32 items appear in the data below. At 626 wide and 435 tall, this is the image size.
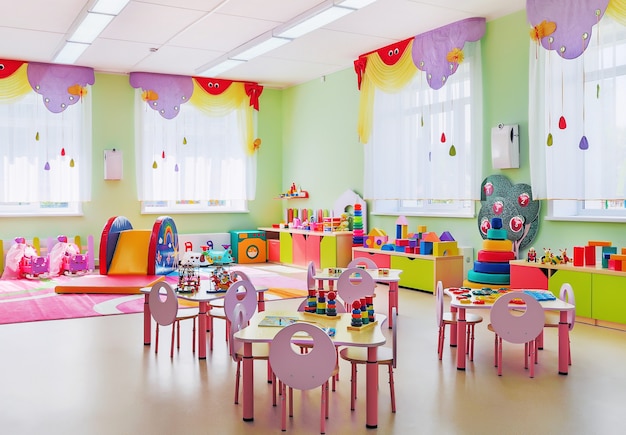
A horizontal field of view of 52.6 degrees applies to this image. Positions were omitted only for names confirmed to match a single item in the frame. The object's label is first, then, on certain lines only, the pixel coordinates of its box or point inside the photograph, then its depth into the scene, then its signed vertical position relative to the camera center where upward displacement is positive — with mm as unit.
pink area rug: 6895 -1089
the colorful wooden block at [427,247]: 8211 -475
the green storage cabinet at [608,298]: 5953 -843
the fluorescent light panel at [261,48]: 8711 +2362
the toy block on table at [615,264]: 5969 -515
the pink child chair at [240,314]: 3998 -724
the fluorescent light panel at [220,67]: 10062 +2389
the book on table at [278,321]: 4091 -726
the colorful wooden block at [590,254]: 6366 -440
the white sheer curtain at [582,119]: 6445 +979
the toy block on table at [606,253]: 6152 -420
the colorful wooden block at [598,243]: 6359 -329
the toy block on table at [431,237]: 8266 -348
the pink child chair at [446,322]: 5043 -913
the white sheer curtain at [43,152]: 10234 +986
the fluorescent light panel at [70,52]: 8969 +2372
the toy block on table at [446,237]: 8220 -345
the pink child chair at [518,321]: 4516 -792
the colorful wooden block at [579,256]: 6397 -462
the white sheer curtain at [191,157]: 11344 +990
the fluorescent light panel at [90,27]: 7547 +2327
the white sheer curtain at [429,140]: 8094 +988
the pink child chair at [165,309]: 5113 -809
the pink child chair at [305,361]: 3457 -828
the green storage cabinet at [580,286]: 6230 -760
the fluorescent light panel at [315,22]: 7223 +2311
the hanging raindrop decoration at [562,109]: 6875 +1106
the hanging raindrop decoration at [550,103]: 7008 +1194
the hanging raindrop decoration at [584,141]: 6684 +732
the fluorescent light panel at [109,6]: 6934 +2294
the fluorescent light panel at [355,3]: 6839 +2265
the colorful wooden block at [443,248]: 8039 -482
